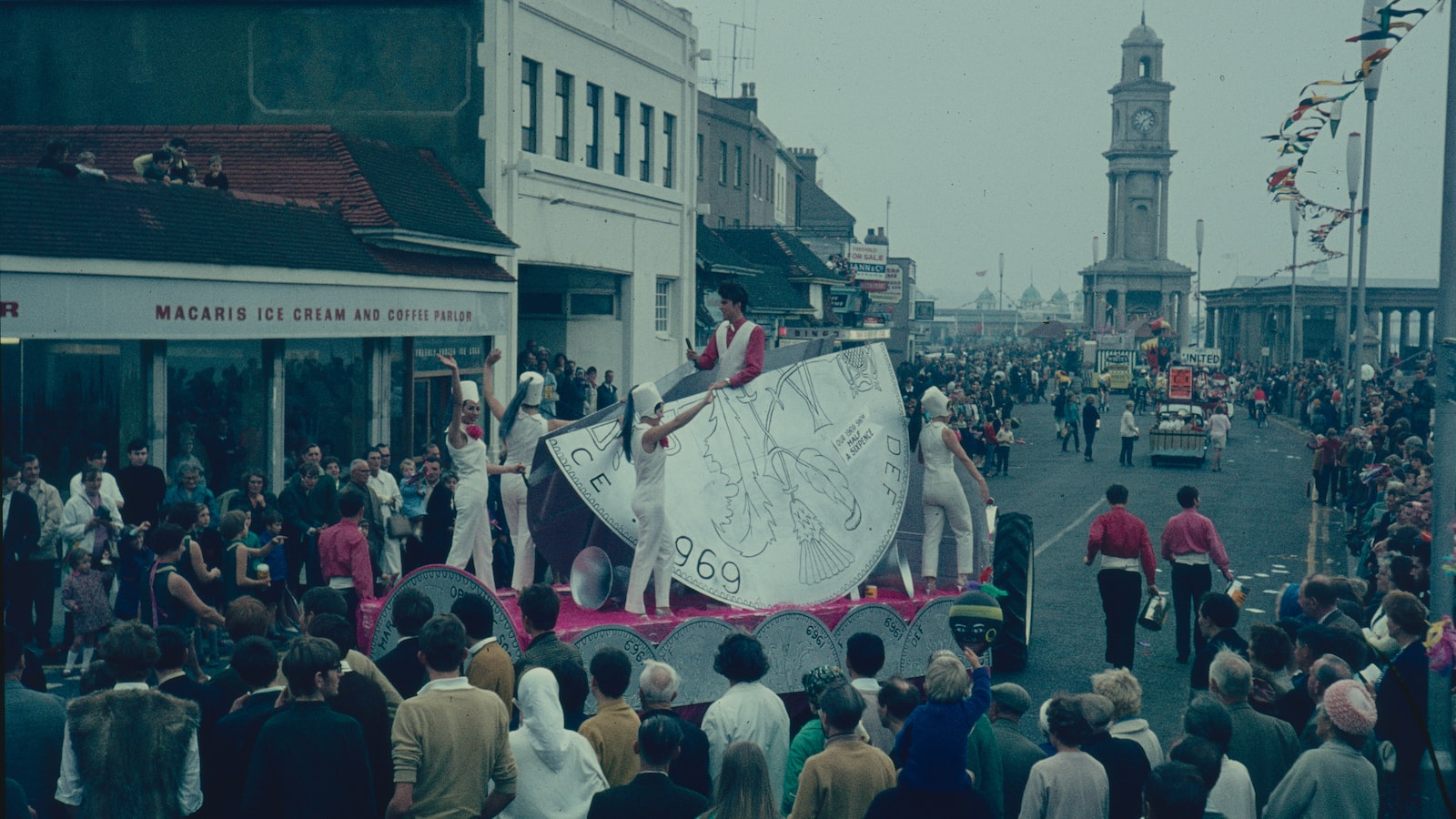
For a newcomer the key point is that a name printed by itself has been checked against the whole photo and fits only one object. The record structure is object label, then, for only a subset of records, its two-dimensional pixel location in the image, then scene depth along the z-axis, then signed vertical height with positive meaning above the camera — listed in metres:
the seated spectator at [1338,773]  5.98 -1.81
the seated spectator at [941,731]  5.53 -1.58
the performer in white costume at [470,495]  10.69 -1.20
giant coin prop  10.05 -1.03
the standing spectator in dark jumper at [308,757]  5.34 -1.63
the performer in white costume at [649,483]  9.61 -0.99
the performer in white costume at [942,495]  11.17 -1.20
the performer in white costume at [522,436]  10.57 -0.73
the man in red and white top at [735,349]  10.43 -0.05
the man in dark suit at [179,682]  5.98 -1.50
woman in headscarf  5.91 -1.81
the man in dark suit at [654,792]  5.33 -1.74
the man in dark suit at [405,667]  7.20 -1.71
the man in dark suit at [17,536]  11.68 -1.73
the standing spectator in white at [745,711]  6.43 -1.71
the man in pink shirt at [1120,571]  11.94 -1.91
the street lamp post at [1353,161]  25.38 +3.51
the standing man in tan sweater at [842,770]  5.64 -1.73
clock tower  122.94 +12.31
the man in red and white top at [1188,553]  12.51 -1.83
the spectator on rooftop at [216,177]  17.83 +2.02
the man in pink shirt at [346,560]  10.36 -1.66
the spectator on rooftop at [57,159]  15.09 +1.87
